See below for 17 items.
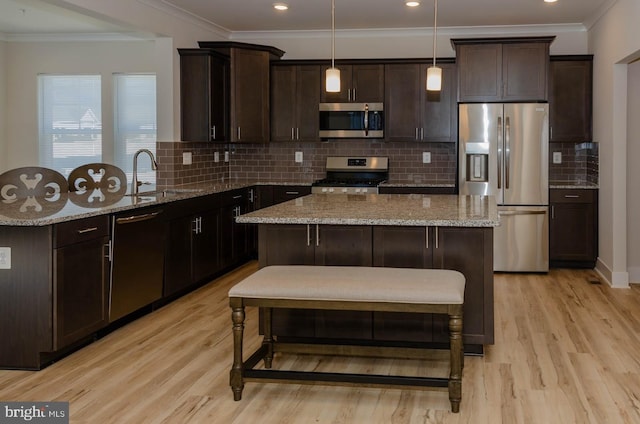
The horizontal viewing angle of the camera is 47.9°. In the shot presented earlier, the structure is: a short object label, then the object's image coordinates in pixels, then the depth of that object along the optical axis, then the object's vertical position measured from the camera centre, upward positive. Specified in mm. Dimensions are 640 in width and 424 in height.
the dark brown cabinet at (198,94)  6977 +823
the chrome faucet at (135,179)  5691 -8
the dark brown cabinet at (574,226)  7273 -495
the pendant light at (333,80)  4801 +652
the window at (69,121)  8469 +683
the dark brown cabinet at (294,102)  7941 +842
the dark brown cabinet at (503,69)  7141 +1085
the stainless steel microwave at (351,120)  7820 +631
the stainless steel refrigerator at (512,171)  7102 +68
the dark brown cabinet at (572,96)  7469 +851
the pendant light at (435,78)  4711 +649
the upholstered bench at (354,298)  3365 -570
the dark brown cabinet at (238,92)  7012 +879
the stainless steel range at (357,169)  8148 +101
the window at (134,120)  8289 +678
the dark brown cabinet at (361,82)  7801 +1037
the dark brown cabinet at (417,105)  7680 +777
